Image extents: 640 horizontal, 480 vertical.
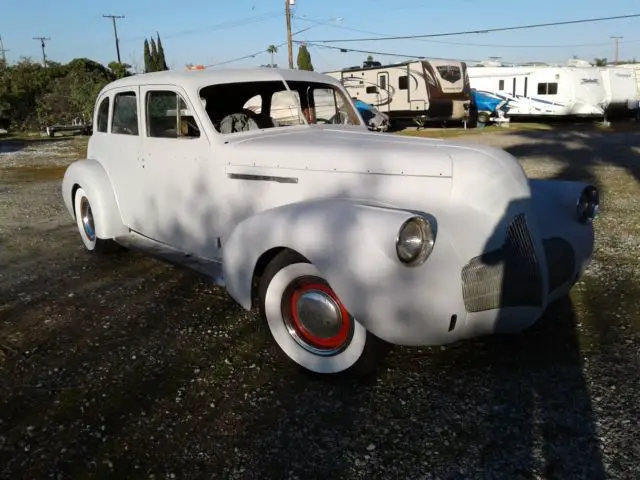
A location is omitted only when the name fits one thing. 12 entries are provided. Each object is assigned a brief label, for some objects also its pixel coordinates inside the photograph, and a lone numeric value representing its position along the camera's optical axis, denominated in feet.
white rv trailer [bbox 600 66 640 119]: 82.23
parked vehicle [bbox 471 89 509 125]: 84.58
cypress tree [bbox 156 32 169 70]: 162.92
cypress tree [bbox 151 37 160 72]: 164.76
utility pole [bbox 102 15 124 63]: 173.17
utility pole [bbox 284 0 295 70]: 90.33
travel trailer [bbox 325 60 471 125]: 75.66
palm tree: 159.59
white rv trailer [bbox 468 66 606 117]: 79.41
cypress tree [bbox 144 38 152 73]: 167.02
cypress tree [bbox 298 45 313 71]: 160.15
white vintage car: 8.79
